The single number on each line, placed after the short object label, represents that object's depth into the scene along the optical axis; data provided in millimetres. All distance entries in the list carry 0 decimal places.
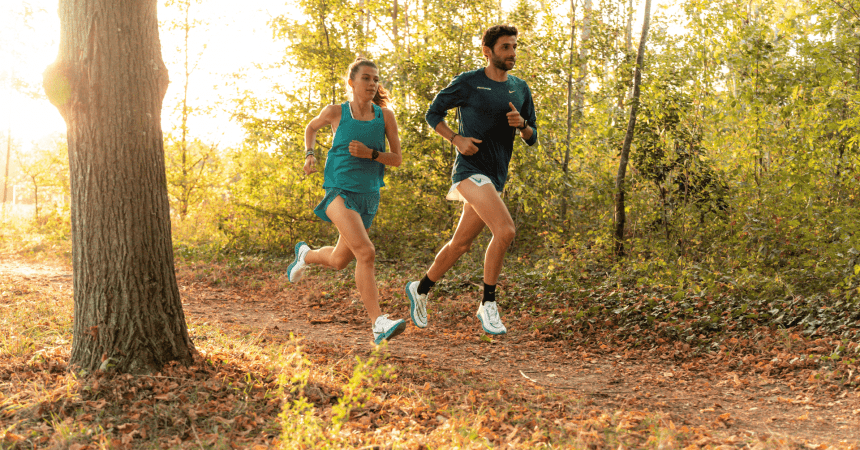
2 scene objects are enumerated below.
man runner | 4586
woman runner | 4574
